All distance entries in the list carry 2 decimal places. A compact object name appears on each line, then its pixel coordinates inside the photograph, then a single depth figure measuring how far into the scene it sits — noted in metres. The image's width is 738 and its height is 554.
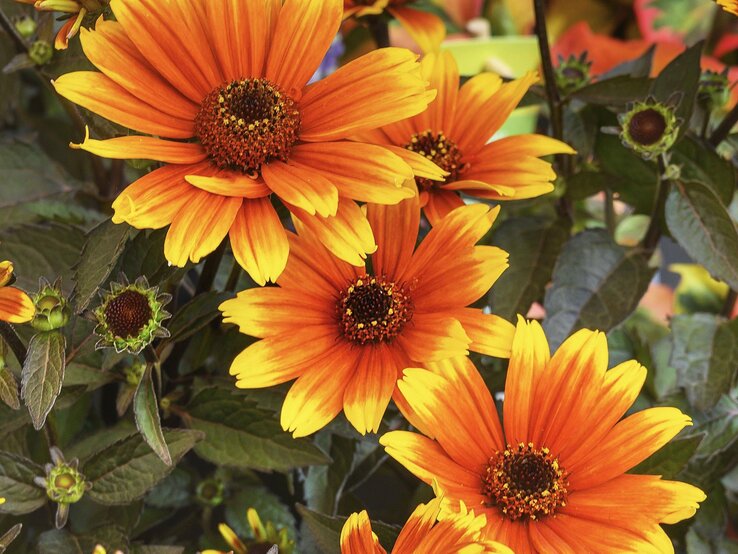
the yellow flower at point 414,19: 0.57
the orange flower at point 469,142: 0.48
